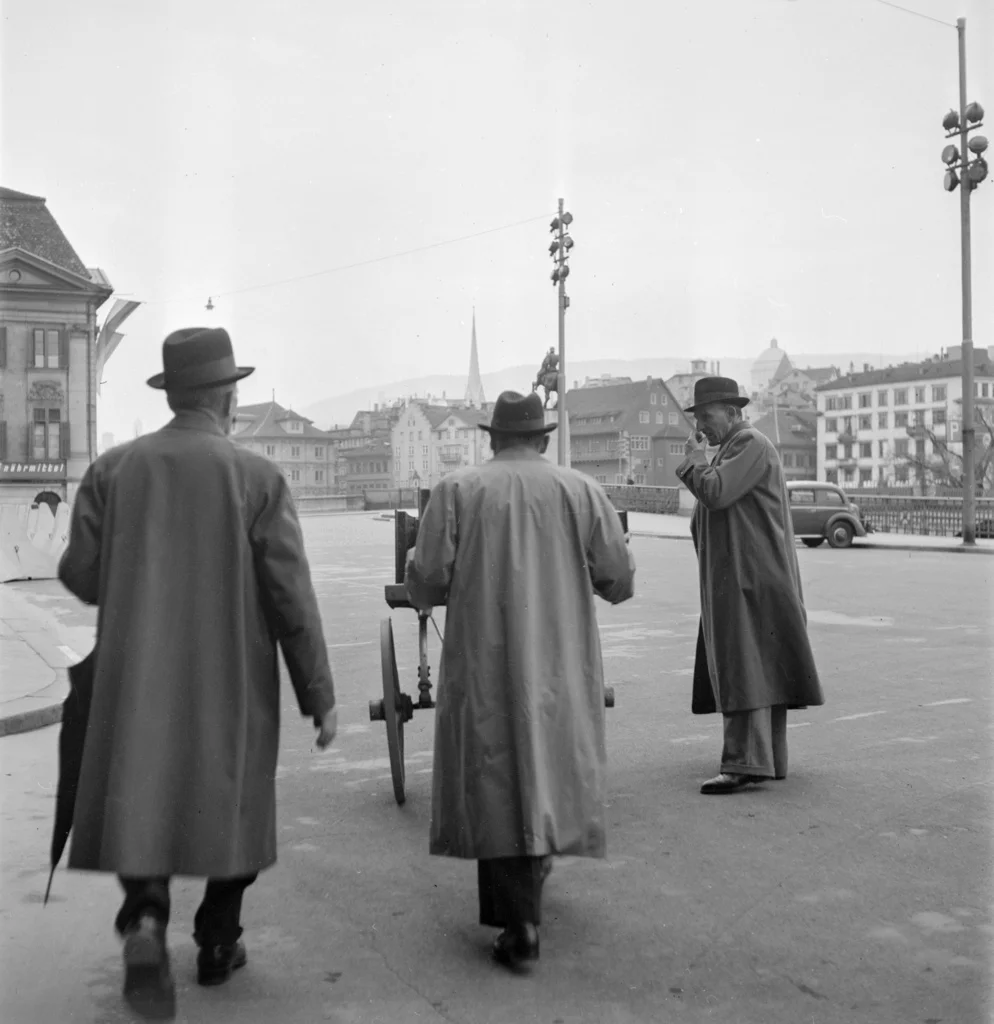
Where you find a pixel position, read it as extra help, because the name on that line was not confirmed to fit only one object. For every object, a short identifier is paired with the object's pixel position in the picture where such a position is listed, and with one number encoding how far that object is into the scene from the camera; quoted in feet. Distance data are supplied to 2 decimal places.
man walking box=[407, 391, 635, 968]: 12.30
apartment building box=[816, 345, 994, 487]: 365.20
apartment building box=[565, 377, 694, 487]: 315.99
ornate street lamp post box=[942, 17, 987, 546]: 78.64
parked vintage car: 90.89
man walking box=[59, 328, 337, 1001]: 10.67
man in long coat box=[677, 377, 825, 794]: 18.72
